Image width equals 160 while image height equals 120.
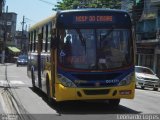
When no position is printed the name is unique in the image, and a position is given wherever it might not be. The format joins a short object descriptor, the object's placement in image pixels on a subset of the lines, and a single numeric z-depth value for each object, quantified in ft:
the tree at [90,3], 172.65
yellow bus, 52.24
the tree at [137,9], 177.58
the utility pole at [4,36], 294.05
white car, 112.88
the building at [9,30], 338.66
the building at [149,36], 159.43
